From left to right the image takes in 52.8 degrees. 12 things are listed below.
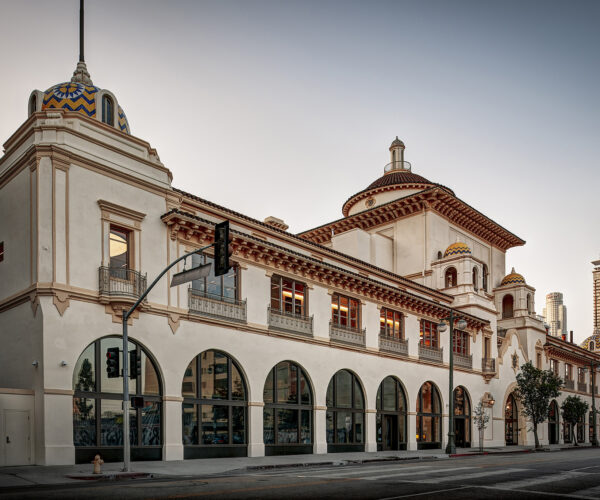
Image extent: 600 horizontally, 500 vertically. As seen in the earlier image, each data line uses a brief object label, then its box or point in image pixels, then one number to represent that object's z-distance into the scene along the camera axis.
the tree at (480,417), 41.13
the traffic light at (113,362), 18.39
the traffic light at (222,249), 15.86
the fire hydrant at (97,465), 17.38
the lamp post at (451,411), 34.11
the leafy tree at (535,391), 49.69
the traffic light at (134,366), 18.82
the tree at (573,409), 60.01
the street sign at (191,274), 17.30
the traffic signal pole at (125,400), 18.31
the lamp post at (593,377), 57.51
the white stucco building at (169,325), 21.28
